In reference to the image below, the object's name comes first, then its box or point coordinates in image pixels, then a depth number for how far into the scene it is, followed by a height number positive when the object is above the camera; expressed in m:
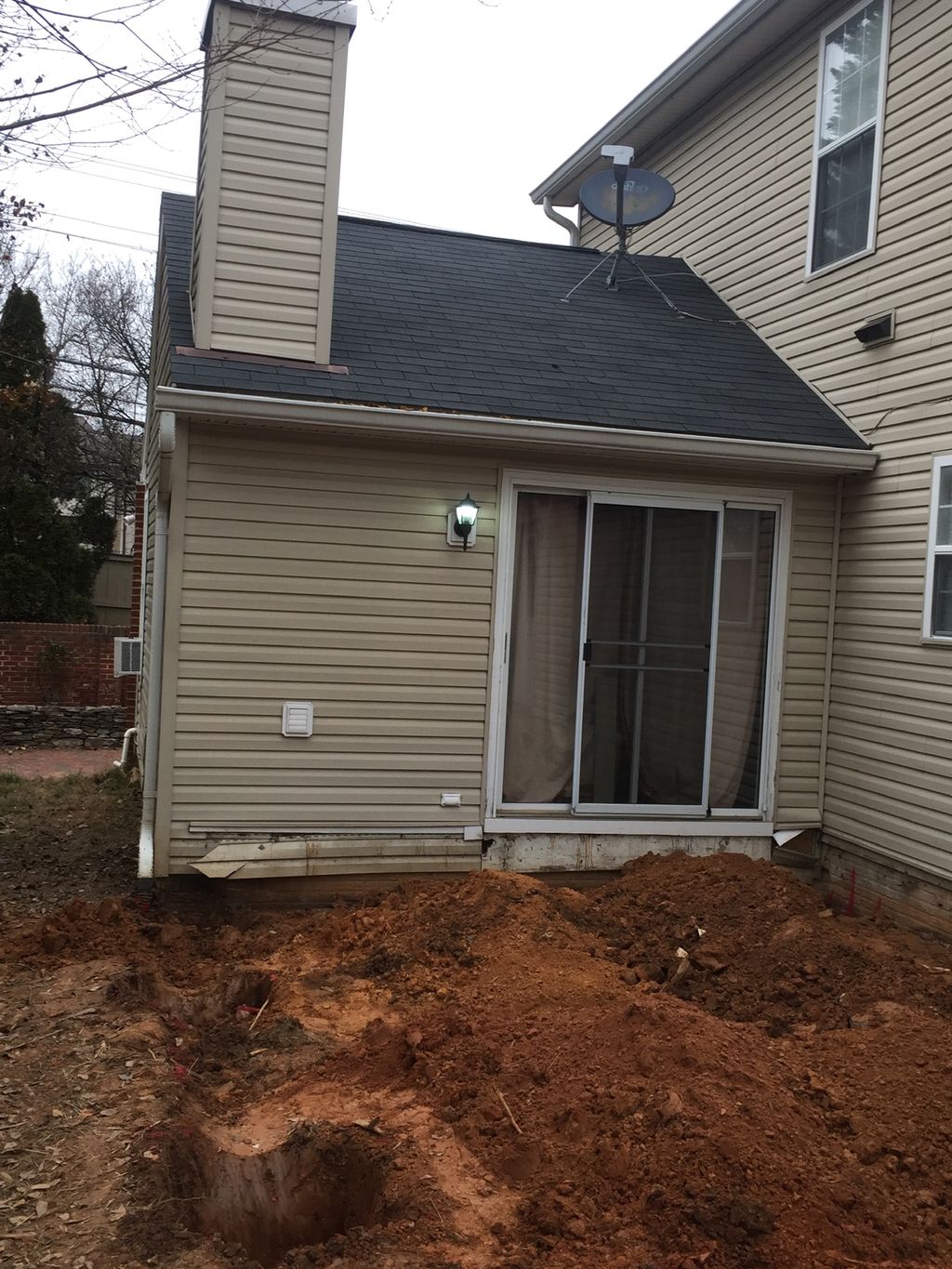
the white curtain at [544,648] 6.39 -0.25
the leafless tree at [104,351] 25.67 +6.08
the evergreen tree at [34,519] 15.00 +0.97
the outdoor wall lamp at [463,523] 6.07 +0.46
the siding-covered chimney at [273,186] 5.97 +2.35
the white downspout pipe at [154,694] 5.76 -0.61
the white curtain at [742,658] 6.71 -0.25
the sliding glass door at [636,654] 6.42 -0.26
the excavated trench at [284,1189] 3.24 -1.92
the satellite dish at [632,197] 8.95 +3.57
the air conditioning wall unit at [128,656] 9.17 -0.64
